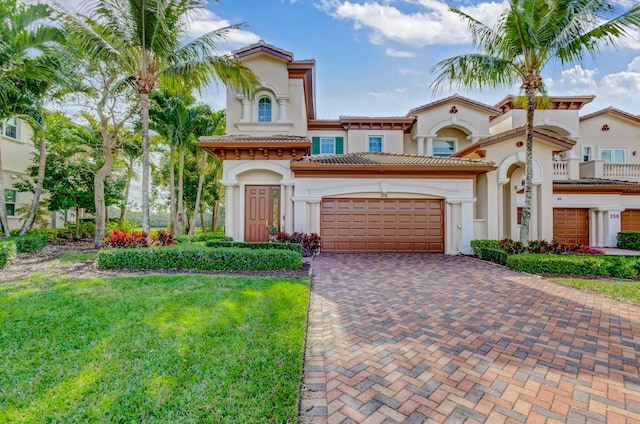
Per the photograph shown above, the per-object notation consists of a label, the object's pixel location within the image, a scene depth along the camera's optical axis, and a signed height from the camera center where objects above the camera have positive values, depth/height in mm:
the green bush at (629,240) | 14435 -1245
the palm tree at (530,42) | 8742 +5766
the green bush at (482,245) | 11000 -1121
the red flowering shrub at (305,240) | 11102 -948
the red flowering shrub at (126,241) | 9430 -840
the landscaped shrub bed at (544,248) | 10172 -1147
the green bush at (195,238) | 13072 -1032
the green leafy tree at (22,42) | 9109 +5746
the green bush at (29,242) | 10485 -1039
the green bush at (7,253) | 8180 -1097
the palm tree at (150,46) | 8859 +5589
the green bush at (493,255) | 9545 -1389
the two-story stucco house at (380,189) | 12125 +1241
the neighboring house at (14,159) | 14766 +3071
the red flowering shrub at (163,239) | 10227 -838
